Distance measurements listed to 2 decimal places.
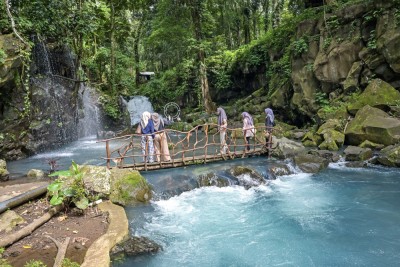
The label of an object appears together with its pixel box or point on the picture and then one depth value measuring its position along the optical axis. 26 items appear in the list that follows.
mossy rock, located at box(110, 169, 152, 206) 8.01
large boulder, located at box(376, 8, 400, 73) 14.15
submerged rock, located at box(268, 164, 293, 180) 11.02
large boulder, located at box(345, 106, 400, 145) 12.30
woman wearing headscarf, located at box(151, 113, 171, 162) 10.94
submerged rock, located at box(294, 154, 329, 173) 11.42
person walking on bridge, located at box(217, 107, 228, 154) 12.29
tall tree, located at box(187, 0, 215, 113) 23.30
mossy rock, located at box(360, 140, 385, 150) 12.53
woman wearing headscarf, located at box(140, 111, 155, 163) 10.59
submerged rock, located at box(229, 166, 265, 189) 10.23
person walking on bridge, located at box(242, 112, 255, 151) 12.98
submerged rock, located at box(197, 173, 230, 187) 10.19
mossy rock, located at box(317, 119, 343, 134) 14.62
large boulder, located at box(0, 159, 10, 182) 10.17
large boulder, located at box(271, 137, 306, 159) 13.03
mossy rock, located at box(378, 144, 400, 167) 10.88
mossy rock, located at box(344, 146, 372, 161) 11.88
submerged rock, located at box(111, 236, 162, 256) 5.64
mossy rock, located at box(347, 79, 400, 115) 14.09
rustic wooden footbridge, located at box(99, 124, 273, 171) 10.80
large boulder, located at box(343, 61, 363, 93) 15.84
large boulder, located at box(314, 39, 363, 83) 16.23
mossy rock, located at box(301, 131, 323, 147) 14.64
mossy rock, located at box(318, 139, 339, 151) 13.52
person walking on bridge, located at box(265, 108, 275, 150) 13.41
